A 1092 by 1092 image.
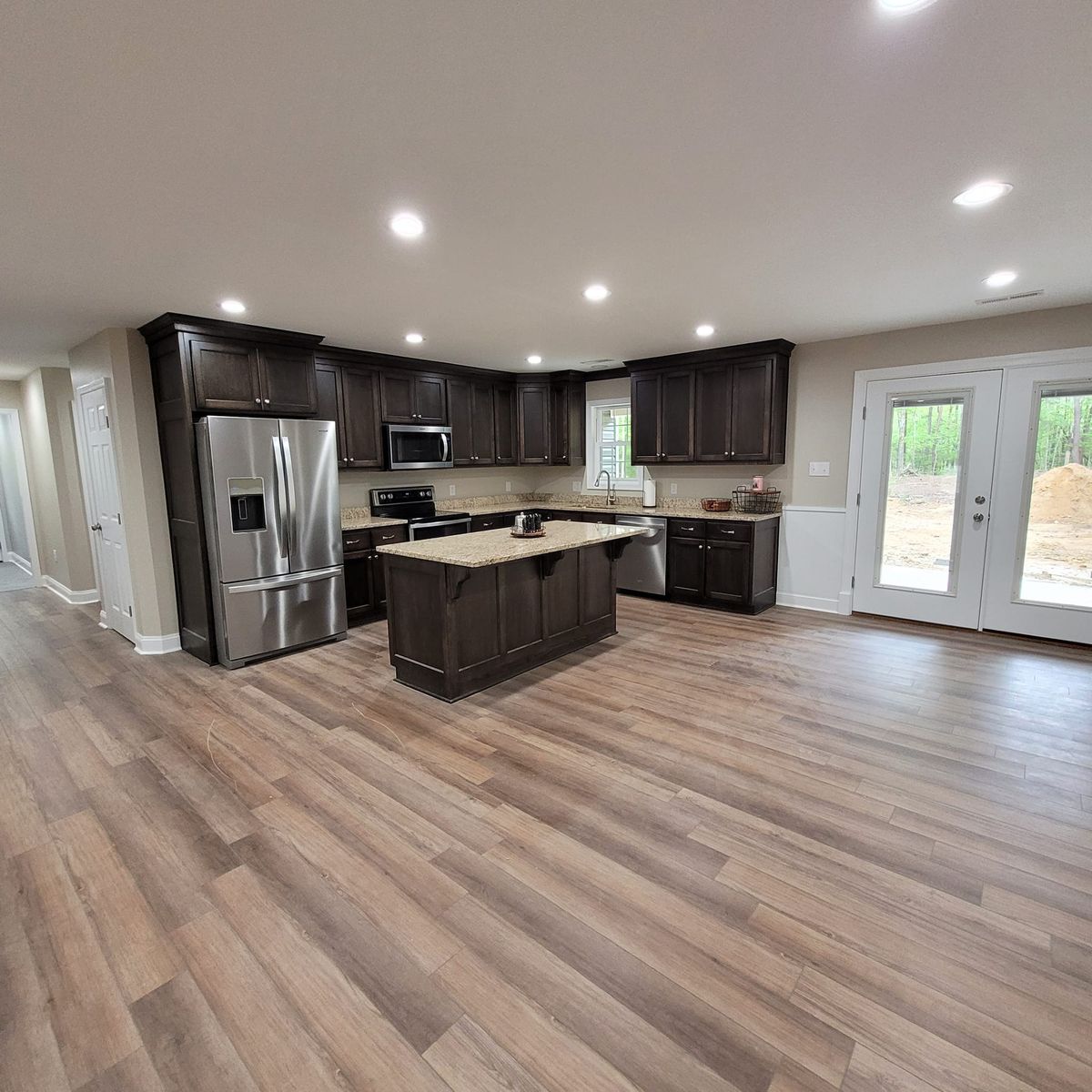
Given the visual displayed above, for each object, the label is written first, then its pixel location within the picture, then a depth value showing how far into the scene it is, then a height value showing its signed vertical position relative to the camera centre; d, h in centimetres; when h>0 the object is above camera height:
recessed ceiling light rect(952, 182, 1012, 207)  218 +106
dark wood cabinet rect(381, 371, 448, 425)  561 +74
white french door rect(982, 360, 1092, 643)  410 -34
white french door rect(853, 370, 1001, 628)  448 -28
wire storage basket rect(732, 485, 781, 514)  545 -34
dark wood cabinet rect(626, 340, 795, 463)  521 +60
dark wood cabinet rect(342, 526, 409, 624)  508 -93
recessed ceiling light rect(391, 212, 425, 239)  236 +106
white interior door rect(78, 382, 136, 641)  446 -32
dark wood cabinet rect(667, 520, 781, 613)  521 -94
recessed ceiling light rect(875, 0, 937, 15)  129 +105
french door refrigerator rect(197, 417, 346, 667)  395 -44
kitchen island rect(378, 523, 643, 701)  340 -90
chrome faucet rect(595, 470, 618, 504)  677 -35
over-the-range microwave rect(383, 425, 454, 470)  560 +23
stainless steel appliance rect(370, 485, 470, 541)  565 -44
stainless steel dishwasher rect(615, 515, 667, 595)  576 -98
